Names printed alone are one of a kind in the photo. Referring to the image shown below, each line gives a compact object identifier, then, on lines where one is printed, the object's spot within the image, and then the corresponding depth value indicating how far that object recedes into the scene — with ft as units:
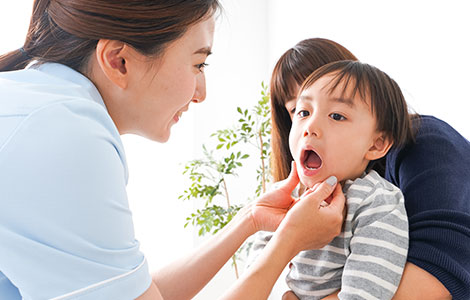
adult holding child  3.22
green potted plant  7.70
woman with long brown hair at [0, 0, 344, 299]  2.35
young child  3.31
